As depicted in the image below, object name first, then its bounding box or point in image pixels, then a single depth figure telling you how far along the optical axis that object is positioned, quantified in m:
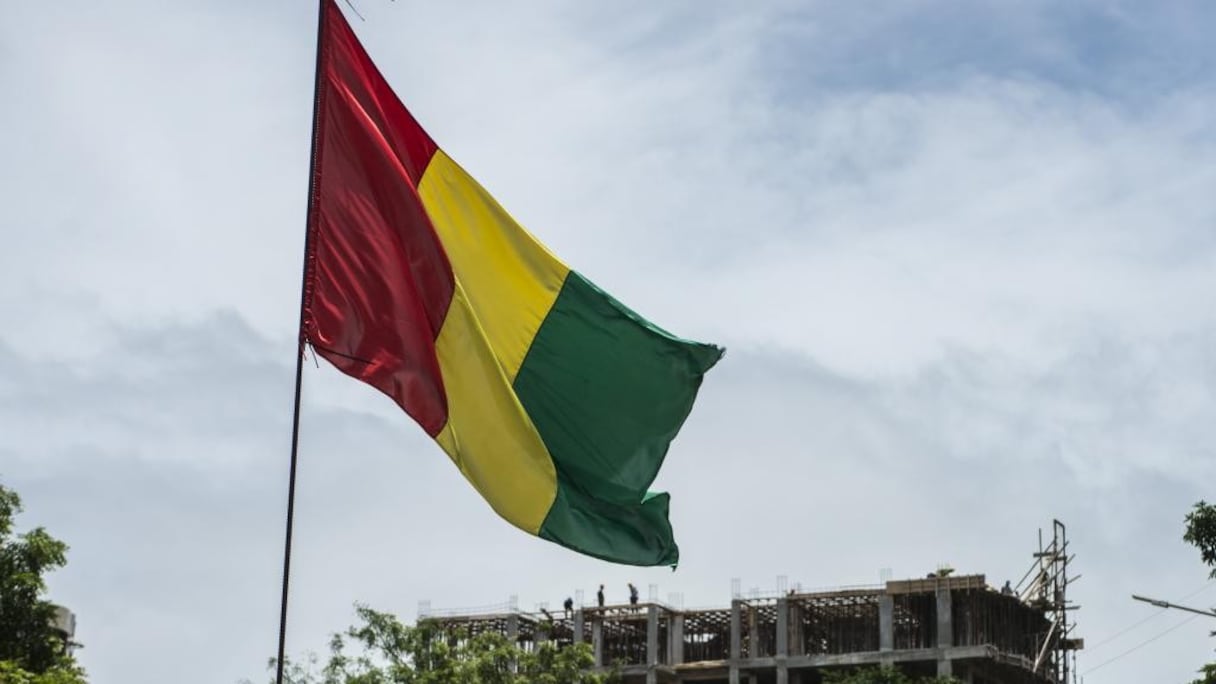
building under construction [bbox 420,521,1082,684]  85.25
